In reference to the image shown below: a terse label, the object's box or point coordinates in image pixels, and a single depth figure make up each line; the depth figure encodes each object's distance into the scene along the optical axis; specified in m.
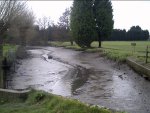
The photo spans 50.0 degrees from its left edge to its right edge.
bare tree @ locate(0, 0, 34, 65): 11.96
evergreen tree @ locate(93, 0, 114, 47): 25.35
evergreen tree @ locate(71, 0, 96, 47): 24.71
